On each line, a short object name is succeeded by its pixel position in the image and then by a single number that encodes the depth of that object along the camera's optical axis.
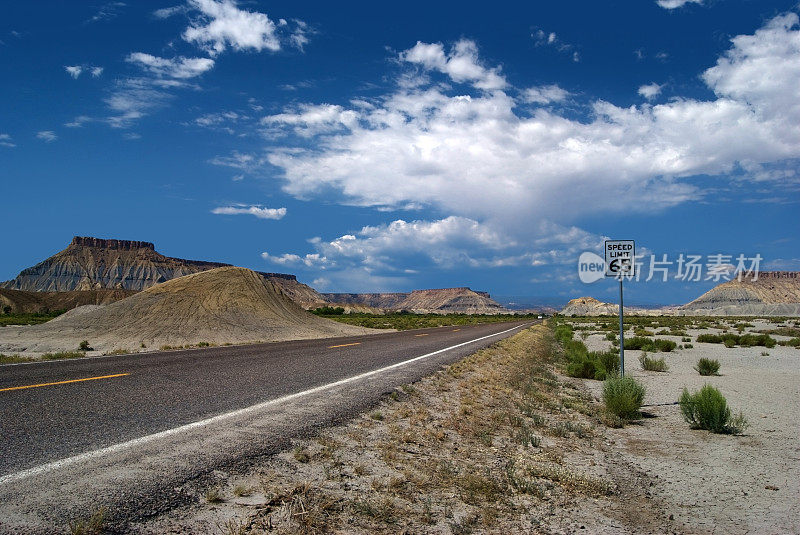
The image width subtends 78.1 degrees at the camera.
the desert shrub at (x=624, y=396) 9.34
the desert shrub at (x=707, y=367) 16.64
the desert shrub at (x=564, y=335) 31.47
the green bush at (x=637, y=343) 29.42
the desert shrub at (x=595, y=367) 15.31
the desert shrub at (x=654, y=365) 18.34
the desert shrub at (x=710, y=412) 8.26
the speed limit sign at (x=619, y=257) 10.76
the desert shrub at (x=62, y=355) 14.91
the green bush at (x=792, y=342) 30.41
